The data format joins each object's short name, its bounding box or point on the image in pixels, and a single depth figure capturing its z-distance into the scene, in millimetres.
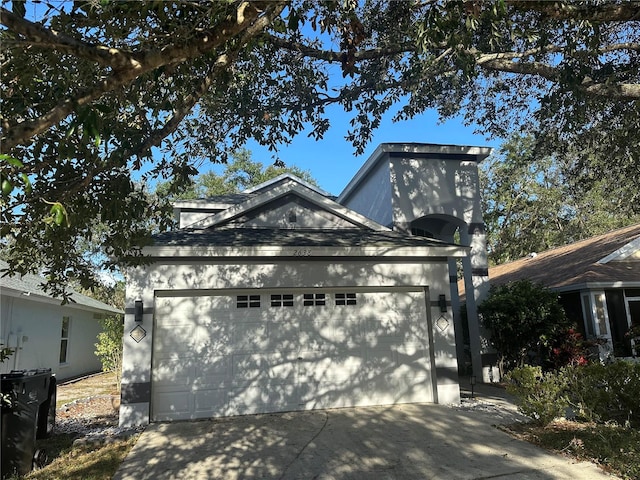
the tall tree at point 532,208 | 26141
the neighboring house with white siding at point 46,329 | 12383
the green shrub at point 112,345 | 11875
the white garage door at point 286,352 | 8500
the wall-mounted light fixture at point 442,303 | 9602
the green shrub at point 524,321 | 12016
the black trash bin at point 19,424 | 5766
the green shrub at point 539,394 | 6979
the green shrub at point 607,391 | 7012
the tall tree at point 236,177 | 34000
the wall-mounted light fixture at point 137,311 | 8383
